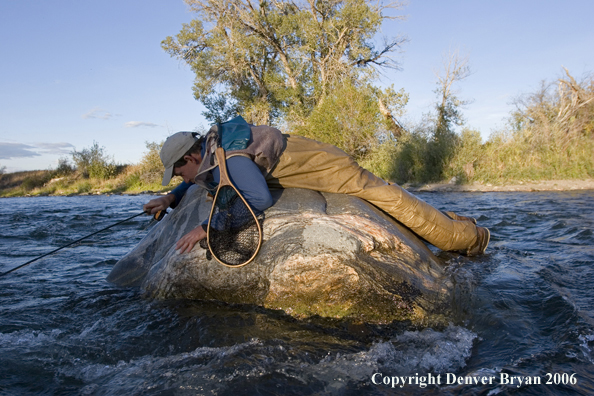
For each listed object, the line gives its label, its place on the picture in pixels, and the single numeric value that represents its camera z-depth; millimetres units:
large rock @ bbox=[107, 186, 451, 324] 3617
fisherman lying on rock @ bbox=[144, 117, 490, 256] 3727
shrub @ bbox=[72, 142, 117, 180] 33781
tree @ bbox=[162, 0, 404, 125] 29234
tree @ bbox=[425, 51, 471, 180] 20672
